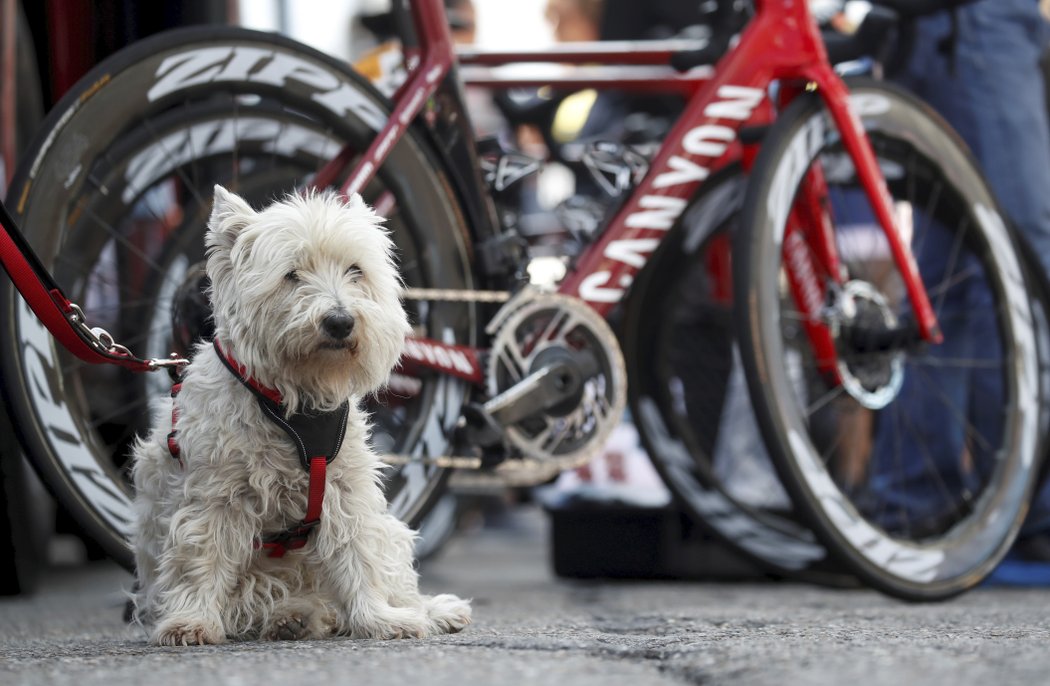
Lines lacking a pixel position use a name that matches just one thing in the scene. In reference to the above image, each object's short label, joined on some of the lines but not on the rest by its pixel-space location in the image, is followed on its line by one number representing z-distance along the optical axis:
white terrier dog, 4.48
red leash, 4.80
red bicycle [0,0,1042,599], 5.57
